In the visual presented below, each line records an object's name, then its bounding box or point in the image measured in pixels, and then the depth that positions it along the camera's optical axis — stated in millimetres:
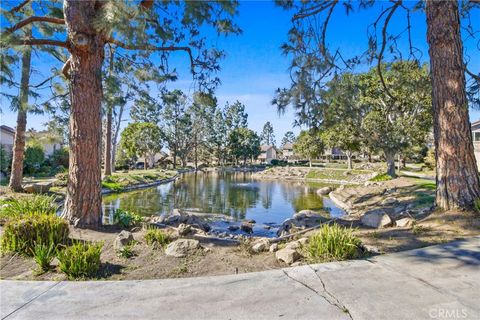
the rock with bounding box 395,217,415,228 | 5183
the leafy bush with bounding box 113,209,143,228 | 5679
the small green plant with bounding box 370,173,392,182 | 19748
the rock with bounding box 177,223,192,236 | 5071
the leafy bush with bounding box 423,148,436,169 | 25875
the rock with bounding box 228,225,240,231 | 9367
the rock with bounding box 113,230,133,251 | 4031
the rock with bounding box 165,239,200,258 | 3827
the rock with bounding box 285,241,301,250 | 3943
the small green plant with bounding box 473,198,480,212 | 4969
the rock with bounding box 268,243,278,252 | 4057
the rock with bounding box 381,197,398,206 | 11966
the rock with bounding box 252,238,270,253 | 4098
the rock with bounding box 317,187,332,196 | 20031
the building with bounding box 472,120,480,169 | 23891
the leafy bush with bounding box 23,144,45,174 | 19844
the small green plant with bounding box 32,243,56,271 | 3327
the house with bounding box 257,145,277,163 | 74625
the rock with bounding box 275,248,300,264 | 3594
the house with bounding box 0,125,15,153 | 22320
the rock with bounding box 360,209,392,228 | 5531
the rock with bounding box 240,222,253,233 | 9234
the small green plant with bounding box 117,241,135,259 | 3820
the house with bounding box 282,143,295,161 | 76012
